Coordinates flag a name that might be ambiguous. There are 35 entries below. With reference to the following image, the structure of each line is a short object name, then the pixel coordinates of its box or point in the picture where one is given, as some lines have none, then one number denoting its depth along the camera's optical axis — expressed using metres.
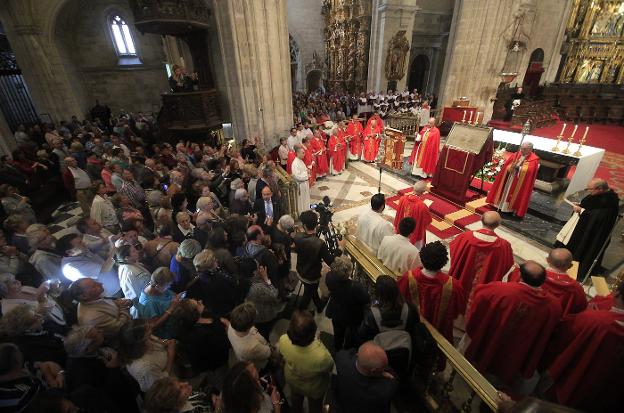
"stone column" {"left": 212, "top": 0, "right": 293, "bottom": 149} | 8.05
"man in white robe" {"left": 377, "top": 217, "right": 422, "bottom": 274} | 3.01
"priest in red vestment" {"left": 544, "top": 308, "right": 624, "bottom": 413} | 2.02
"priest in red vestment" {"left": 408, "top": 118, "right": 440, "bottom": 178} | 7.97
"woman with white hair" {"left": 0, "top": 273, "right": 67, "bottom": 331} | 2.59
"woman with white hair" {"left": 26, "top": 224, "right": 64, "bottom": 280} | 3.24
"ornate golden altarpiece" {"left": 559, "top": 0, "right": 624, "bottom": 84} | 15.73
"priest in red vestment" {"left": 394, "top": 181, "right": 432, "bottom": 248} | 4.54
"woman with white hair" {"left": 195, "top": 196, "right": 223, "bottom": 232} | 3.78
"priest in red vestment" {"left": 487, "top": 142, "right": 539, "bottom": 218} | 5.49
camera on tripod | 4.40
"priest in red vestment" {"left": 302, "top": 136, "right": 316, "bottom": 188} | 8.22
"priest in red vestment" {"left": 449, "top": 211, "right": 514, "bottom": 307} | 3.29
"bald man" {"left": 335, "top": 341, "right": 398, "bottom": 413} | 1.66
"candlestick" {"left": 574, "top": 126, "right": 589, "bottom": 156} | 5.72
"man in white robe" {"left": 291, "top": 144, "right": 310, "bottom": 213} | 6.46
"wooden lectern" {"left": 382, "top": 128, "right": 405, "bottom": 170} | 8.93
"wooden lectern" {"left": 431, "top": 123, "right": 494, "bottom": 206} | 5.90
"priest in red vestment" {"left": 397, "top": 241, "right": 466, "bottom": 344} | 2.40
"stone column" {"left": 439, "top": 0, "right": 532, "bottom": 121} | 11.97
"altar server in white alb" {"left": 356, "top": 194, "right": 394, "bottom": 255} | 3.54
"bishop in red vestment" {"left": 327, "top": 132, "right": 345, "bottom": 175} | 9.17
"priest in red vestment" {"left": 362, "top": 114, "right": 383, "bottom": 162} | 9.87
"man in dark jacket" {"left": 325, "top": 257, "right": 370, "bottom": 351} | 2.54
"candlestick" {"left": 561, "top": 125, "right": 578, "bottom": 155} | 5.91
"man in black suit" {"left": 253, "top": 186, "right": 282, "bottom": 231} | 4.66
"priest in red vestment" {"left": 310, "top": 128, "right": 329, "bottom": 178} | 8.58
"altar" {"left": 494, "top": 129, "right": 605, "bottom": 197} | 5.67
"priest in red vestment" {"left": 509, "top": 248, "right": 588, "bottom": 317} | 2.48
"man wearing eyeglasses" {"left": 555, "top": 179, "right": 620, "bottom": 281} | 3.76
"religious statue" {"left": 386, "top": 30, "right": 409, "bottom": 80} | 14.65
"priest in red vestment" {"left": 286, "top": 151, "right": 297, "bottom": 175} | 7.42
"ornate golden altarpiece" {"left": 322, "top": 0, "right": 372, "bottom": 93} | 16.62
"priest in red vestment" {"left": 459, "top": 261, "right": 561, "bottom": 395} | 2.26
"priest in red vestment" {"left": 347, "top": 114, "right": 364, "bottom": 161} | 10.23
